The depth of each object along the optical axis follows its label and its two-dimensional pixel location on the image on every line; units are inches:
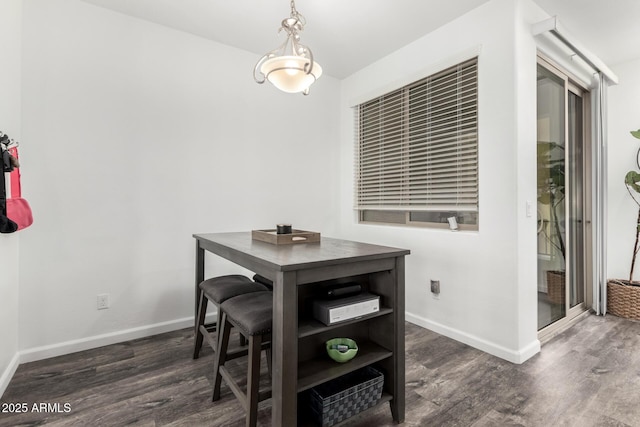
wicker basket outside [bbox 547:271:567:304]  107.0
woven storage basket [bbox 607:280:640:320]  118.2
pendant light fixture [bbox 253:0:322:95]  65.8
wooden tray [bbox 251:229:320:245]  75.9
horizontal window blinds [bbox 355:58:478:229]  100.7
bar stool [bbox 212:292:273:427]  58.4
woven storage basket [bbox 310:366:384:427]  55.7
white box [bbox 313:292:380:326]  55.6
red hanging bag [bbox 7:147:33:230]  69.8
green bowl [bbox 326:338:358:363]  59.8
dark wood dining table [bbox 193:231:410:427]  50.7
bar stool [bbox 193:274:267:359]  76.3
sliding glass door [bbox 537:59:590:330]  103.0
